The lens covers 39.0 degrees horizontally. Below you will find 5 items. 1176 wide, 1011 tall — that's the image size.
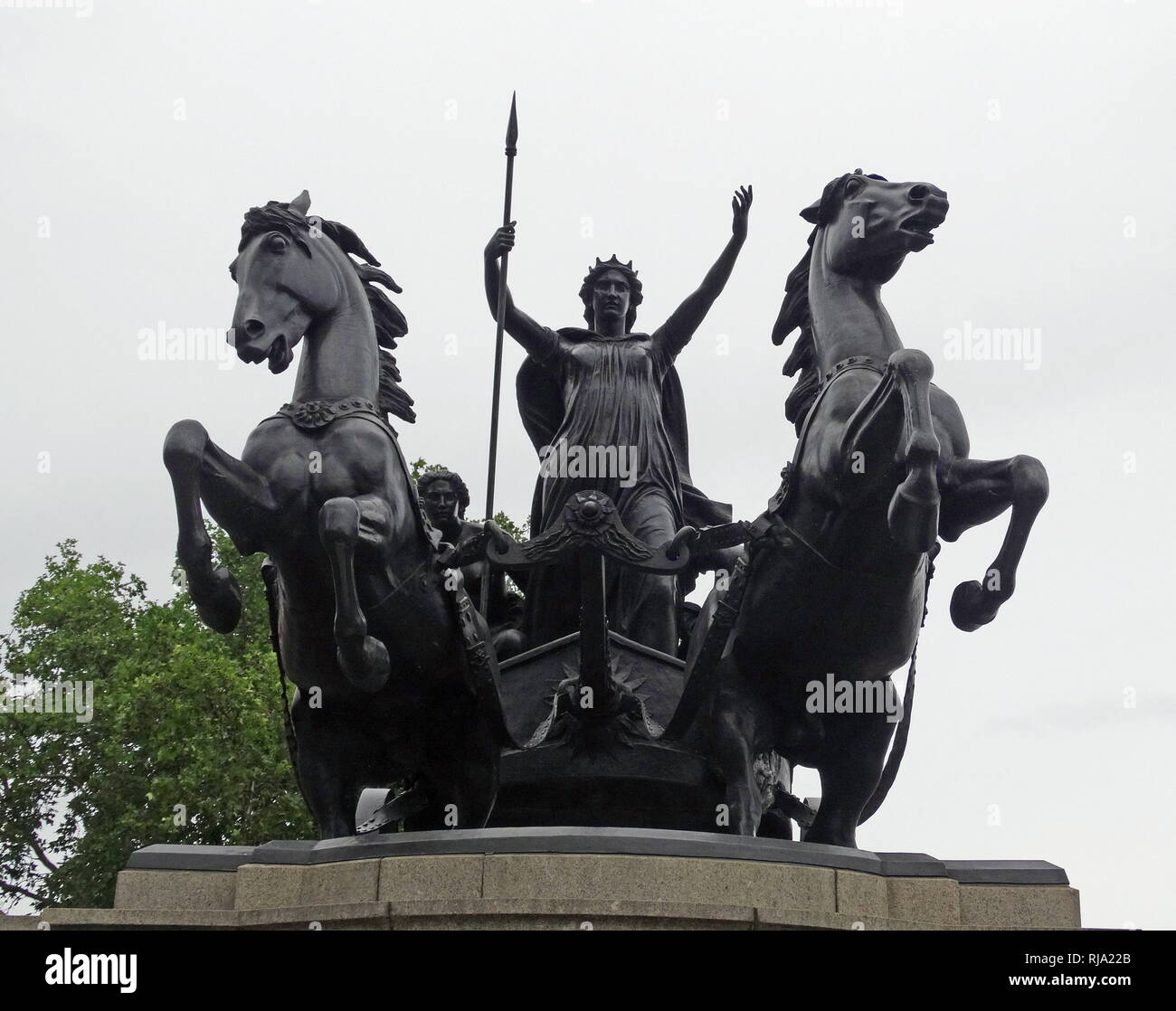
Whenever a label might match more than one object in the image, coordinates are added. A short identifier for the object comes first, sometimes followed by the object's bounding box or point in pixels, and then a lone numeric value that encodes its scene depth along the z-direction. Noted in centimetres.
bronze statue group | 849
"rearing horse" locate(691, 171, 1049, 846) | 817
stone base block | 712
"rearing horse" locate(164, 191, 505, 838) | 869
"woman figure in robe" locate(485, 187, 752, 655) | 1091
